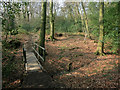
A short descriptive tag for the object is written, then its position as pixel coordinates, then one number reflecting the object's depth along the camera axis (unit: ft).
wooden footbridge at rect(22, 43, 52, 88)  15.24
